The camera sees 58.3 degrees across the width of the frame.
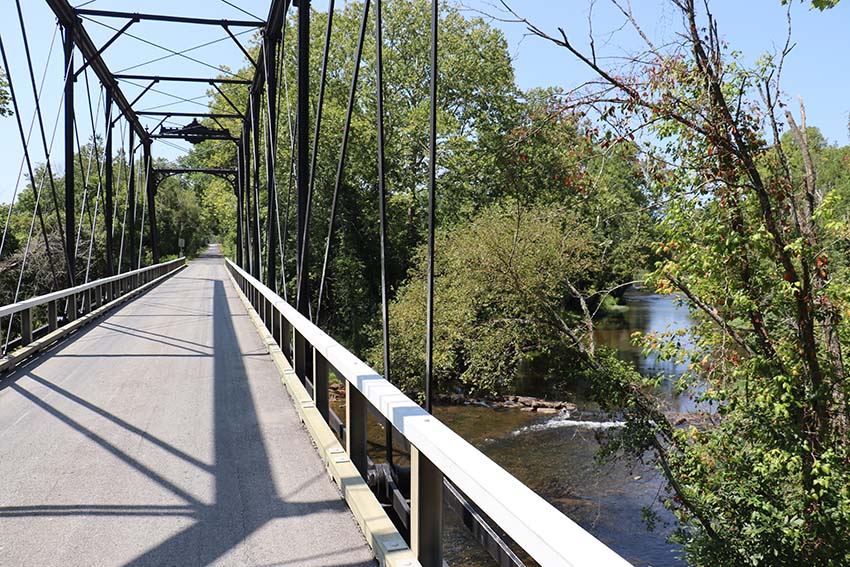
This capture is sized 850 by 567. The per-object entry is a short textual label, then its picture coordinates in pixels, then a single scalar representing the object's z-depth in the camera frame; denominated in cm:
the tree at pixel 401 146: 3002
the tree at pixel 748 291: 874
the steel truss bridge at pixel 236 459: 274
